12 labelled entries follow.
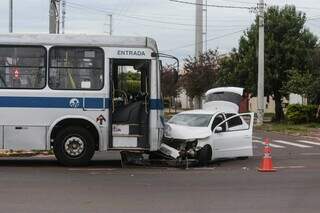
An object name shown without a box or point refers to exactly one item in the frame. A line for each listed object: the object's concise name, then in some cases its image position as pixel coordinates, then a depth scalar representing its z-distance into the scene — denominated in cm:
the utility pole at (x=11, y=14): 4664
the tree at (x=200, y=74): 6212
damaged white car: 1734
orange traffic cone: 1591
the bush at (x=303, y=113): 4478
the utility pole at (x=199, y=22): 5586
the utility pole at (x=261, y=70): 4412
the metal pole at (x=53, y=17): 2723
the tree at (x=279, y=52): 4744
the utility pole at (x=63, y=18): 6204
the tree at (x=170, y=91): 6984
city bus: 1622
